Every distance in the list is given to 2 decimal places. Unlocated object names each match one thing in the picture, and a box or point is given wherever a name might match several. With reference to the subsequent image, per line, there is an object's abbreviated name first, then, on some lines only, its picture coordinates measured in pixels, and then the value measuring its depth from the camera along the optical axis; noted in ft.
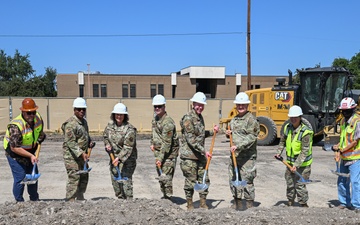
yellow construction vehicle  40.75
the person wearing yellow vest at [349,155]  16.94
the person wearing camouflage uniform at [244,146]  17.33
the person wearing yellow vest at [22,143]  16.48
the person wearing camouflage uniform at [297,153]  17.49
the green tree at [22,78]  183.73
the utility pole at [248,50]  68.85
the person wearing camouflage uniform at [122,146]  17.11
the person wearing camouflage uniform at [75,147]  17.12
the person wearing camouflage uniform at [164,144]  17.81
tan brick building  183.11
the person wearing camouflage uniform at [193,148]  17.44
